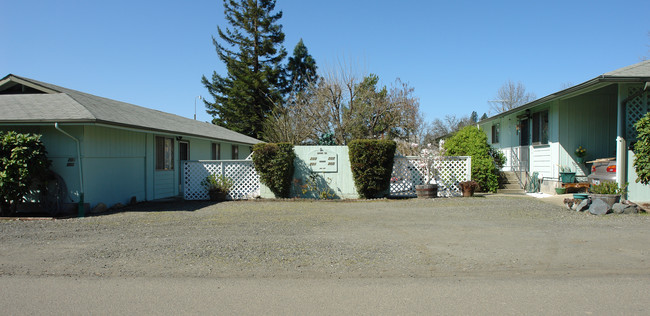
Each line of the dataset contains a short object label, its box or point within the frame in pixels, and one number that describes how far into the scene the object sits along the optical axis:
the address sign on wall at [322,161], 13.92
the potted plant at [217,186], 14.09
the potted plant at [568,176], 13.59
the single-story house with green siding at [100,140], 10.93
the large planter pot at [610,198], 9.80
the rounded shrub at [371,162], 13.07
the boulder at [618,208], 9.59
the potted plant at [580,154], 13.64
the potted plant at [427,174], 13.59
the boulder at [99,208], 11.33
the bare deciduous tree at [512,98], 42.94
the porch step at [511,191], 15.57
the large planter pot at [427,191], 13.56
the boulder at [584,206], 10.03
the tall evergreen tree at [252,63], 34.09
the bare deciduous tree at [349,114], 24.42
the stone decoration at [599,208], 9.58
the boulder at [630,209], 9.56
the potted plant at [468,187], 13.76
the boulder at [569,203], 10.46
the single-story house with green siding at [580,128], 10.55
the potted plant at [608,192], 9.82
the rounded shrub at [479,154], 15.50
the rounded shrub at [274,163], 13.44
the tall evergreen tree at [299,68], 35.31
